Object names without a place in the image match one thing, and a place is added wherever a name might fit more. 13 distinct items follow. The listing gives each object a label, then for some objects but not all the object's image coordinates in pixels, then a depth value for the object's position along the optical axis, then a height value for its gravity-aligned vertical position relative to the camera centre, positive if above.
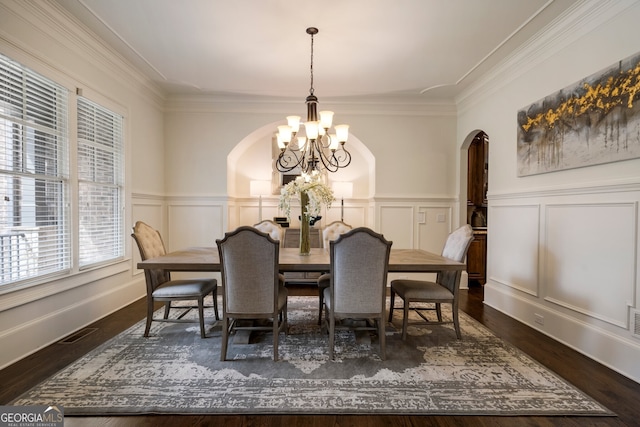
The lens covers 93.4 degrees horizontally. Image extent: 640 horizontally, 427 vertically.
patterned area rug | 1.74 -1.13
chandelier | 2.67 +0.74
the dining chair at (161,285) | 2.60 -0.68
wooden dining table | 2.39 -0.42
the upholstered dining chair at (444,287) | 2.62 -0.69
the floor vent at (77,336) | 2.58 -1.13
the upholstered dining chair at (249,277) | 2.17 -0.50
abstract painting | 2.10 +0.73
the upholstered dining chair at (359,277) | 2.19 -0.49
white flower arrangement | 2.74 +0.17
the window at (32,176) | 2.19 +0.26
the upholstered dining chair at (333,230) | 3.84 -0.25
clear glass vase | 2.84 -0.20
